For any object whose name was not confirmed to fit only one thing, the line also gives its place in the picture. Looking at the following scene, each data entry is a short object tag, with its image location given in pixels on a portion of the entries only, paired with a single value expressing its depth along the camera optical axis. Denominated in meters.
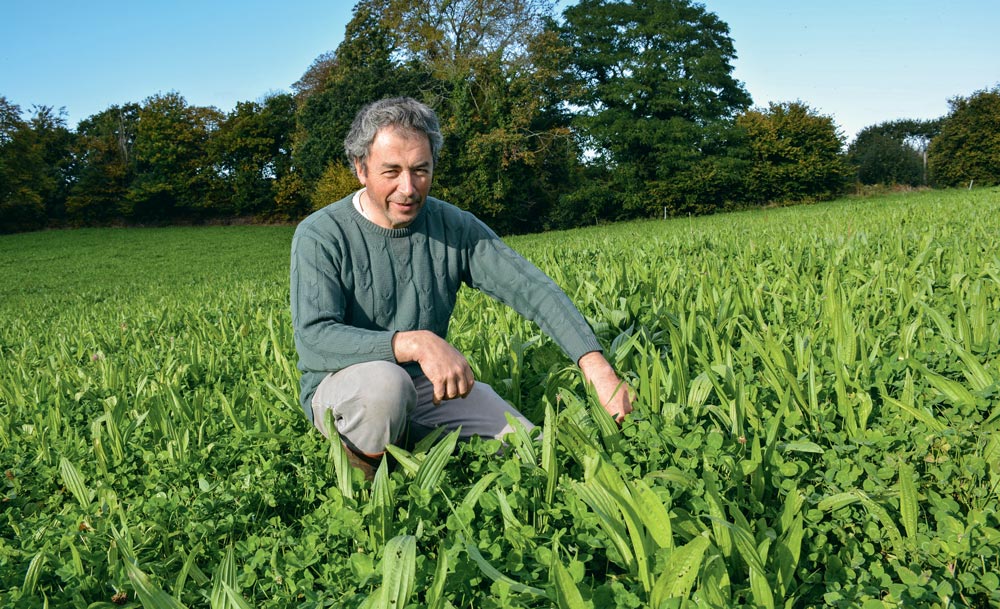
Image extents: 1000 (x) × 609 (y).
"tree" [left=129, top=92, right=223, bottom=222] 41.28
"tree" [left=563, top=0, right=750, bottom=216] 34.97
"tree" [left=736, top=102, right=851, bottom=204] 35.28
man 2.15
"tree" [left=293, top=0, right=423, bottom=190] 29.92
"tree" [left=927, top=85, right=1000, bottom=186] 37.12
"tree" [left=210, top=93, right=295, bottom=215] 41.38
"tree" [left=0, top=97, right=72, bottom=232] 36.47
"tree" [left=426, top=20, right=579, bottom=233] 28.56
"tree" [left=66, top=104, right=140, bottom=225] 40.47
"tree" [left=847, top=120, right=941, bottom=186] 53.50
